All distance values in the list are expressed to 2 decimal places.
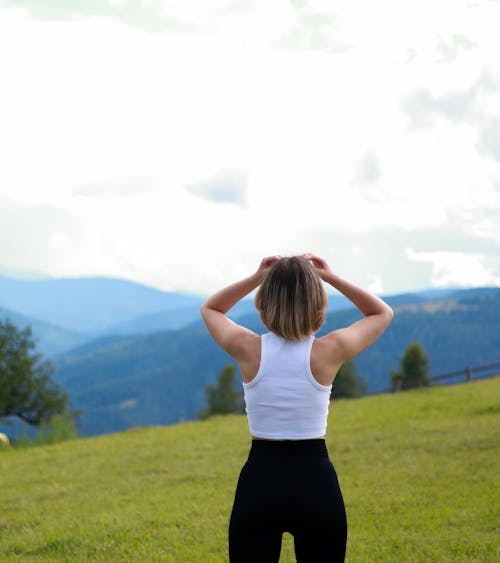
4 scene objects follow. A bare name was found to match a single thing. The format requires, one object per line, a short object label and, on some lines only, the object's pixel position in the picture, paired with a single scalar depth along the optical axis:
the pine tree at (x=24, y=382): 58.78
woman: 3.33
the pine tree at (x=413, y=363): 73.31
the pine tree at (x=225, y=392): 94.12
